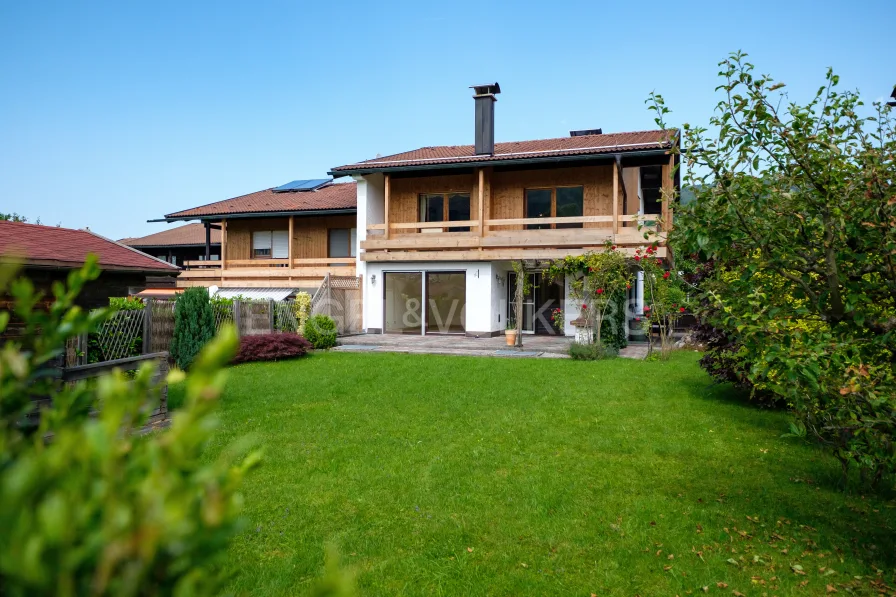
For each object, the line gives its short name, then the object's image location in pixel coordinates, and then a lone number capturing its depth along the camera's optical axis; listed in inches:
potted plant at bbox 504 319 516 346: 730.8
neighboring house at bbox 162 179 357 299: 991.6
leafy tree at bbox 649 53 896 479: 157.9
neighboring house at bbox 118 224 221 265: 1341.0
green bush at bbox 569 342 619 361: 602.9
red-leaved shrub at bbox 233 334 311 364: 576.1
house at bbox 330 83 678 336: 810.2
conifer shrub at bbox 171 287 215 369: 522.6
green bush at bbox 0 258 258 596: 28.2
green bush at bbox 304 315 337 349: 701.3
